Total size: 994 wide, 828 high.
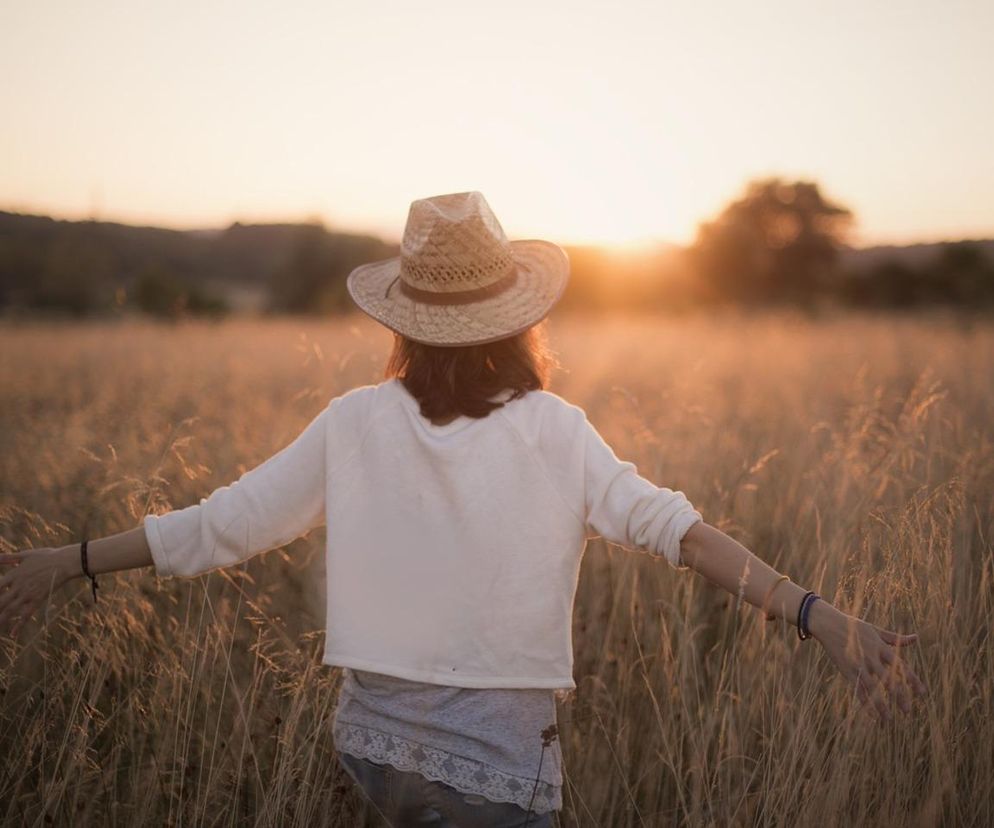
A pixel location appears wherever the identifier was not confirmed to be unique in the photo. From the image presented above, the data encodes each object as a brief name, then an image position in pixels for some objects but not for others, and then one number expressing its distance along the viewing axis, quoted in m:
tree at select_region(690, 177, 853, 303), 39.09
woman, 1.58
